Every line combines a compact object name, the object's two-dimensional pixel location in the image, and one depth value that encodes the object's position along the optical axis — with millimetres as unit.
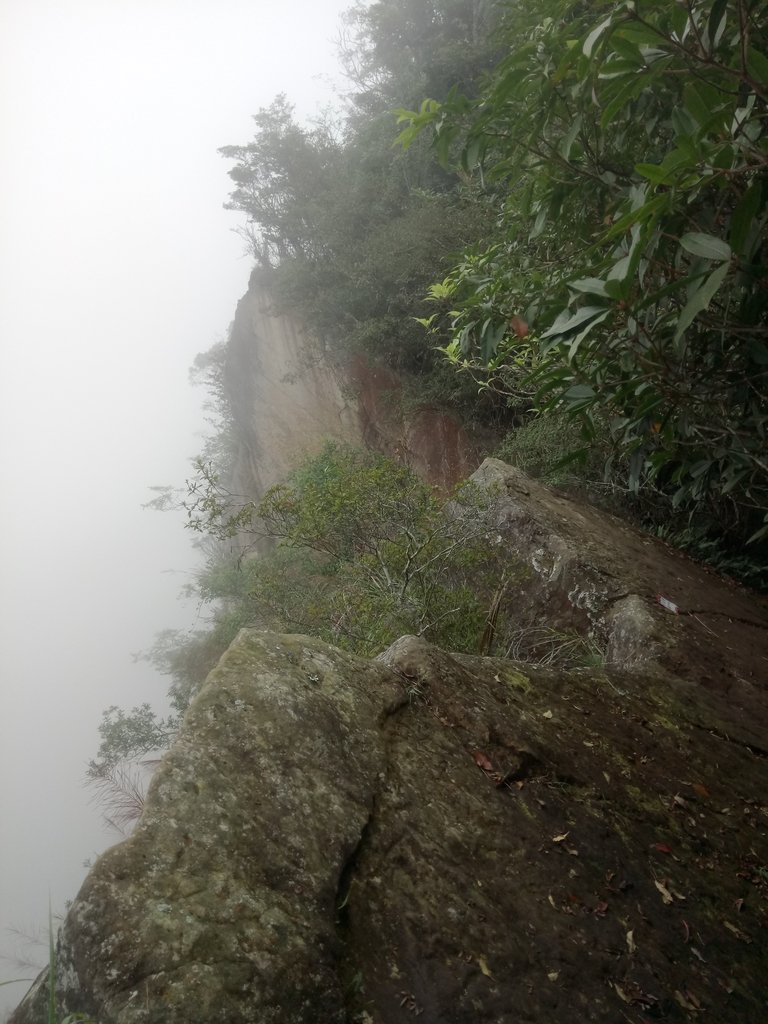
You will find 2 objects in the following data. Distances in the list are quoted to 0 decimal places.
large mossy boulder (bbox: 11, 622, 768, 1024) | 1612
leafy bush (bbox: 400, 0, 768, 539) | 1731
